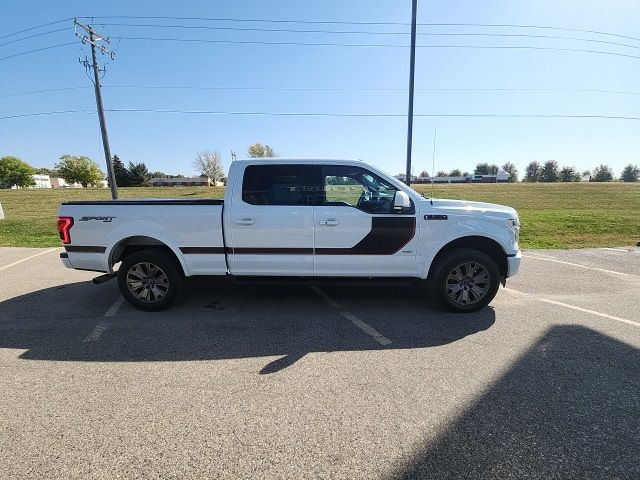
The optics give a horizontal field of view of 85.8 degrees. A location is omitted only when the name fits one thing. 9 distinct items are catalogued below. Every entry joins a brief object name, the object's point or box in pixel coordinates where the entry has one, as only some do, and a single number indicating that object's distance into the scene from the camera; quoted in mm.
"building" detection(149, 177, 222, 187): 118900
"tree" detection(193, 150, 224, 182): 100500
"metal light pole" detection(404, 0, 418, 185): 10305
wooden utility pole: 20375
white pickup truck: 4543
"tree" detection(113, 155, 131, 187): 97806
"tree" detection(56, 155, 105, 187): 115812
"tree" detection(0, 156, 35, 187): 118125
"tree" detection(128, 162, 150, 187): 103688
